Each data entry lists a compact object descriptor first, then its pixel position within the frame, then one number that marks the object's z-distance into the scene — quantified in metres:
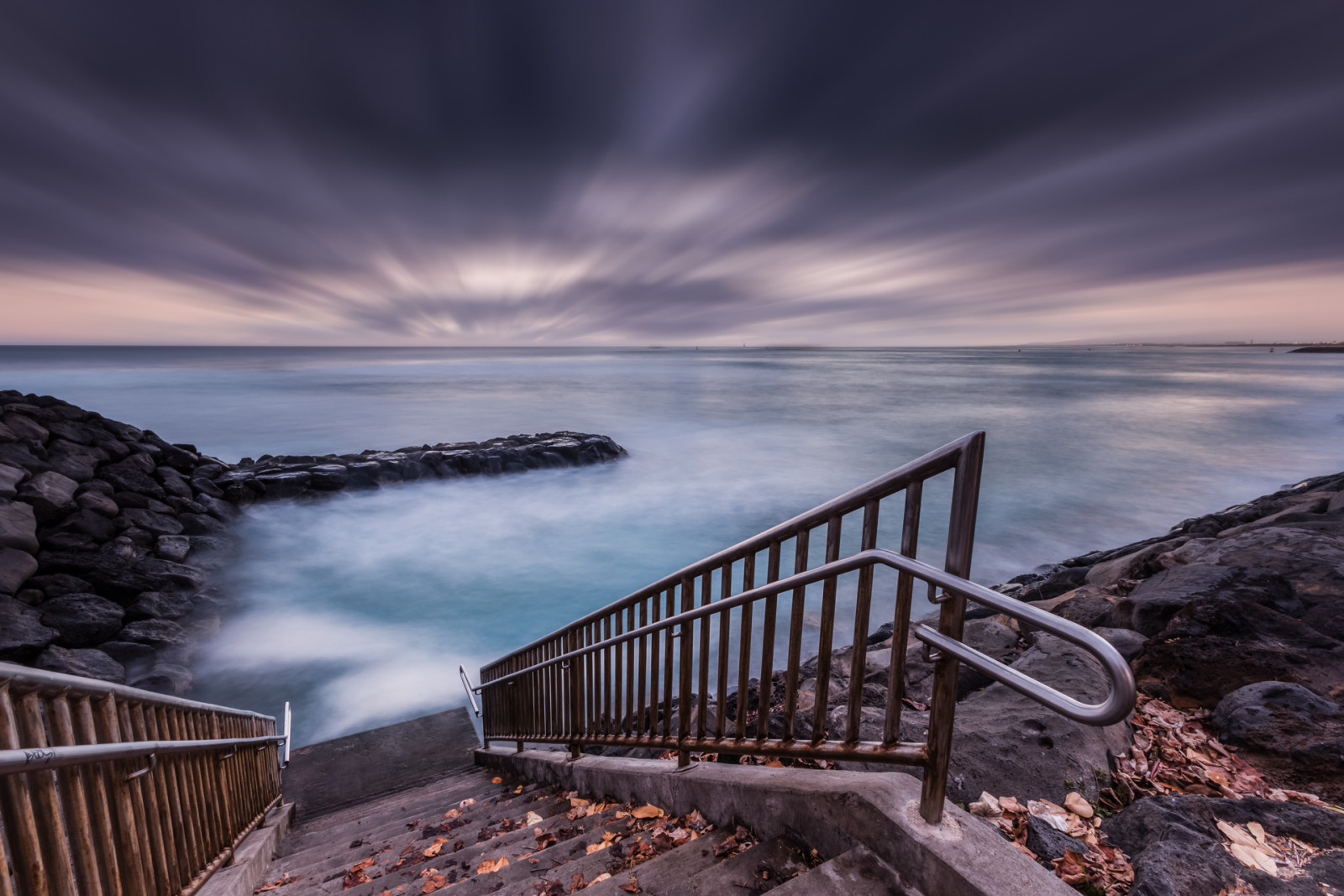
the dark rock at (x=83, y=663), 7.34
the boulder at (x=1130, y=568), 6.80
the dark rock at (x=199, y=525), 13.14
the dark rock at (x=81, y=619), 8.22
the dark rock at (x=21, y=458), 11.25
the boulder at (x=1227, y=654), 3.63
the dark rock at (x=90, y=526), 10.43
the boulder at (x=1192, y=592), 4.40
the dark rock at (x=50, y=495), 10.25
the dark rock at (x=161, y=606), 9.44
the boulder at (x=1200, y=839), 1.94
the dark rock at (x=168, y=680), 7.95
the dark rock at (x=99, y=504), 11.01
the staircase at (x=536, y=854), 2.26
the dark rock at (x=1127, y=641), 4.19
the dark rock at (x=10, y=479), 10.05
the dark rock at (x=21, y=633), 7.25
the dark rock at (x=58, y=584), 8.91
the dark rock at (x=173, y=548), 11.36
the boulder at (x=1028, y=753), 2.81
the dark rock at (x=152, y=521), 11.60
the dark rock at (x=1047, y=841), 2.21
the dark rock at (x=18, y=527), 9.17
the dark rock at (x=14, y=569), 8.44
